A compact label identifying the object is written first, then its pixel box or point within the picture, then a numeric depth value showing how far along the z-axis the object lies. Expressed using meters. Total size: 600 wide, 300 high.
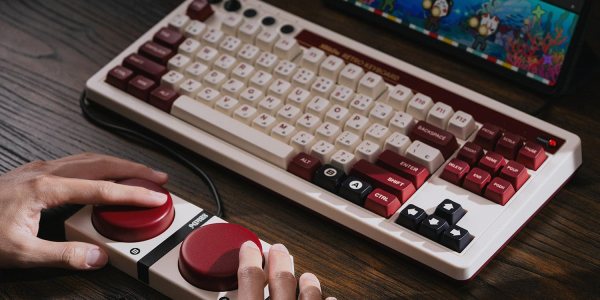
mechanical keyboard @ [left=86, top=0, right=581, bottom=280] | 0.99
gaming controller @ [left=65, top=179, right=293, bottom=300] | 0.94
